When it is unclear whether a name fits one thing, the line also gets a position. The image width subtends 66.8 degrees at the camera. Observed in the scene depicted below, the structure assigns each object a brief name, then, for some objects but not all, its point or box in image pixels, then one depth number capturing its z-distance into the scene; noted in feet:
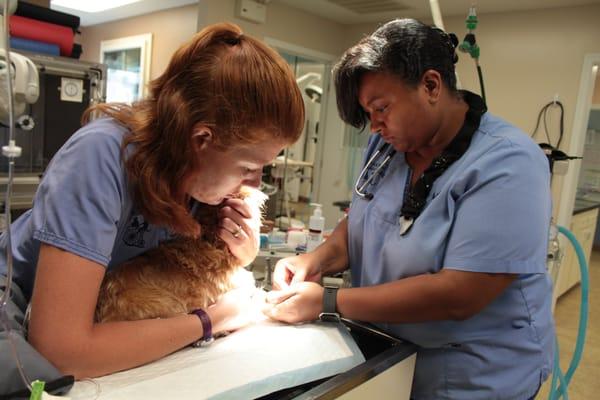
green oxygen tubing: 5.15
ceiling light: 17.66
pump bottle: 6.88
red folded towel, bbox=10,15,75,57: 6.64
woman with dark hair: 3.06
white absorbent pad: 2.43
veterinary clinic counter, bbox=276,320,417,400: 2.76
